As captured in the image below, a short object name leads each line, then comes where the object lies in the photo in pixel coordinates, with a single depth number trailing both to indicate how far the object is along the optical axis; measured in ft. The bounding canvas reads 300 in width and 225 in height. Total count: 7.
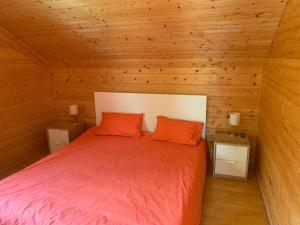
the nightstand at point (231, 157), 8.89
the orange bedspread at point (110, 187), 5.16
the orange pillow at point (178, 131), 9.41
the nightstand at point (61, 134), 11.08
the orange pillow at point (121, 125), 10.34
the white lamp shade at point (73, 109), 11.44
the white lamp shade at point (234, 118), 9.31
